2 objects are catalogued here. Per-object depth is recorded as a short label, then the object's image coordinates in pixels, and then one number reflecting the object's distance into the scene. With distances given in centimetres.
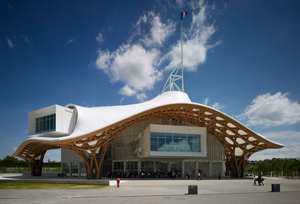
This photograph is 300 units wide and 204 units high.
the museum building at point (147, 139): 3591
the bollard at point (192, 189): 1778
